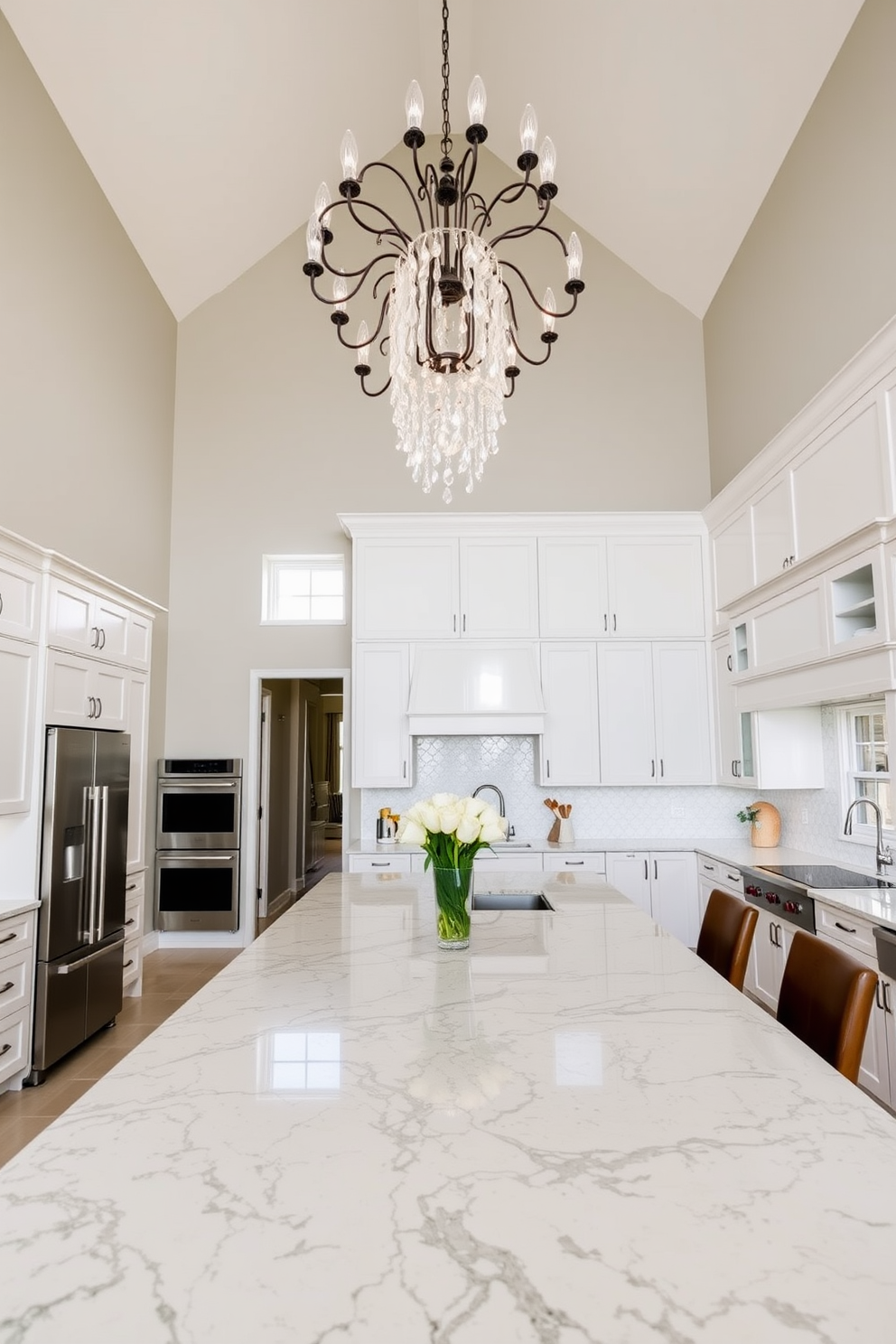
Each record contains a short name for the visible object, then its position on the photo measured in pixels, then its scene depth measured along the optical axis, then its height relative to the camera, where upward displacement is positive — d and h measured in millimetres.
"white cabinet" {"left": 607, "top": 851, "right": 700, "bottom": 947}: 5035 -753
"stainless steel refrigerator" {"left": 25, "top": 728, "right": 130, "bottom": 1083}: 3664 -592
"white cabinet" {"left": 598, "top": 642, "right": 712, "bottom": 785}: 5477 +344
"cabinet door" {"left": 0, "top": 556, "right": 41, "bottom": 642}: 3492 +761
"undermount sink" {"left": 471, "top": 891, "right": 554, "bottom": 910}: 3018 -509
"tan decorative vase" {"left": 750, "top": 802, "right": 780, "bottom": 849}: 5078 -420
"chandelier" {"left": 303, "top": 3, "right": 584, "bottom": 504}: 2484 +1606
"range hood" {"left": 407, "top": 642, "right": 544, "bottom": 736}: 5383 +472
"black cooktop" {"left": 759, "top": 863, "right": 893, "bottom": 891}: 3600 -544
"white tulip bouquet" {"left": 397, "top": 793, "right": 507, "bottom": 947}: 2049 -192
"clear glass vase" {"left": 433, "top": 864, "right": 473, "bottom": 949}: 2111 -375
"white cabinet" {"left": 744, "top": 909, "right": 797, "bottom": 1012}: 3752 -964
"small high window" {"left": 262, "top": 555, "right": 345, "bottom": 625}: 6457 +1421
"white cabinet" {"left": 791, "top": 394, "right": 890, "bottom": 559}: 3338 +1276
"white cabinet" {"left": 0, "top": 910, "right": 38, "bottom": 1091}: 3404 -970
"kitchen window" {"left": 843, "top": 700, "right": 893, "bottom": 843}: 4152 +12
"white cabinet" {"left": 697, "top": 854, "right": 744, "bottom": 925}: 4383 -664
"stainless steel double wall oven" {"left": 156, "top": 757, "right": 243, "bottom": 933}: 6066 -572
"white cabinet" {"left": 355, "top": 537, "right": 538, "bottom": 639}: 5523 +1226
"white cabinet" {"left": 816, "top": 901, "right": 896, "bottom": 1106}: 2822 -924
